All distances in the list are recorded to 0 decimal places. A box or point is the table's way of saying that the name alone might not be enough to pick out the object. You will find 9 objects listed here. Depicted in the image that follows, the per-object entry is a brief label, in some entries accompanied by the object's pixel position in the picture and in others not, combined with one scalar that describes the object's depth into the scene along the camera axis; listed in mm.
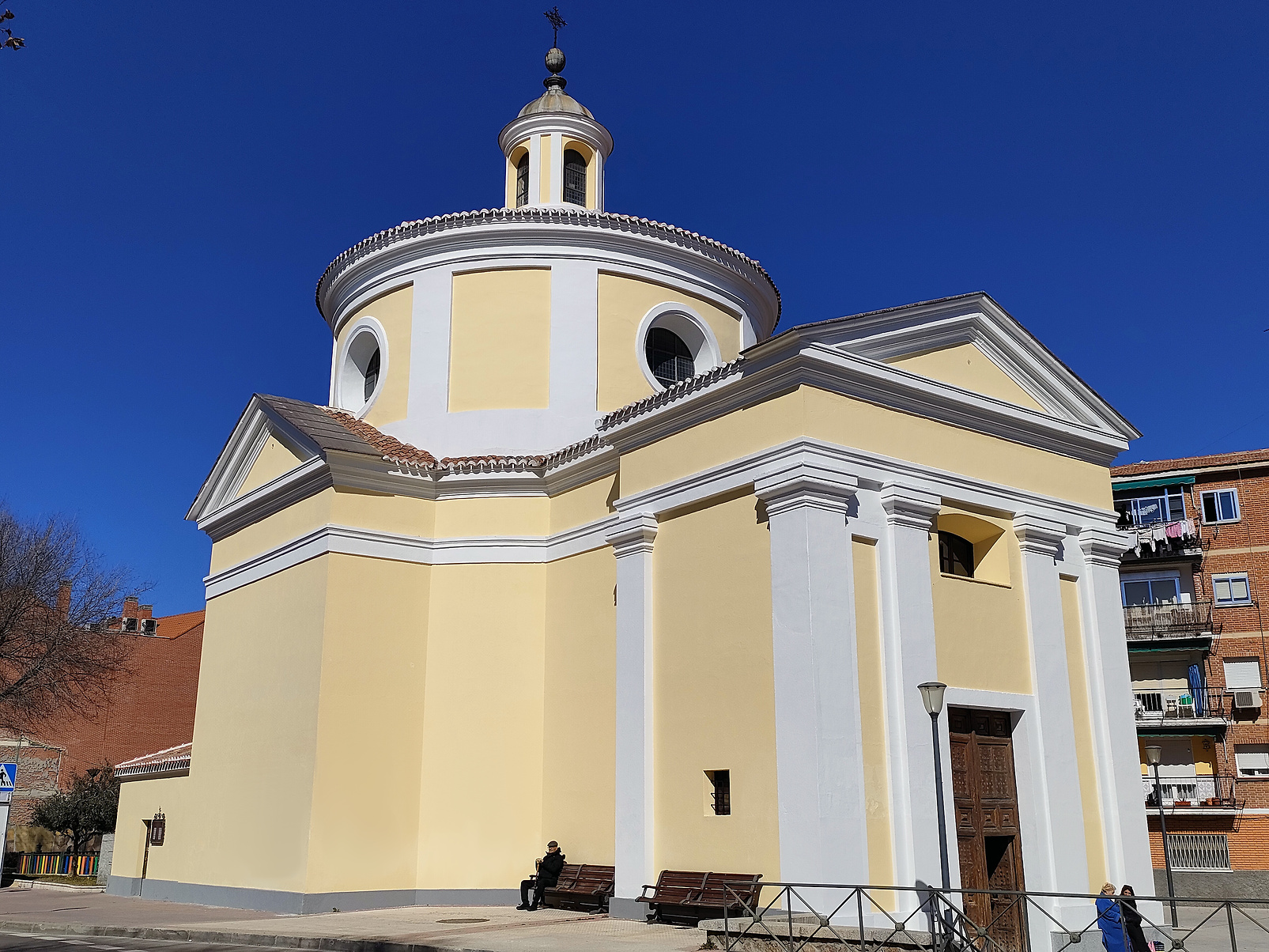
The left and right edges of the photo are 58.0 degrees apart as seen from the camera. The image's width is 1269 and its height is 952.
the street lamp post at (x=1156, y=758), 21969
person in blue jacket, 10664
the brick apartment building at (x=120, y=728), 35000
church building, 12742
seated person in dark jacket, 14953
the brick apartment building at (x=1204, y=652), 28031
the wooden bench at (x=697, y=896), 11961
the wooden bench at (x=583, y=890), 14352
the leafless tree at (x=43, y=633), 27469
